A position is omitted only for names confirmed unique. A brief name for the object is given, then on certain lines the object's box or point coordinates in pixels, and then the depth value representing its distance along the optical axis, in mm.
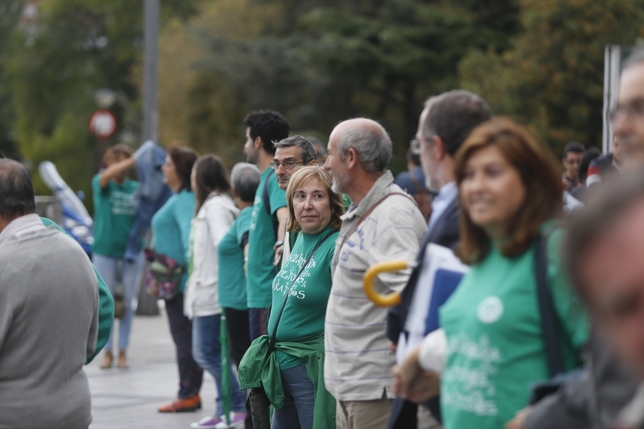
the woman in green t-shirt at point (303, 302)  10219
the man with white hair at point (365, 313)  8164
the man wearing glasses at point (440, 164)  6422
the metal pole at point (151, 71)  32906
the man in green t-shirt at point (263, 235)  12664
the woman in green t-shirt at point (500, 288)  5195
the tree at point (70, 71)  89937
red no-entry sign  45031
